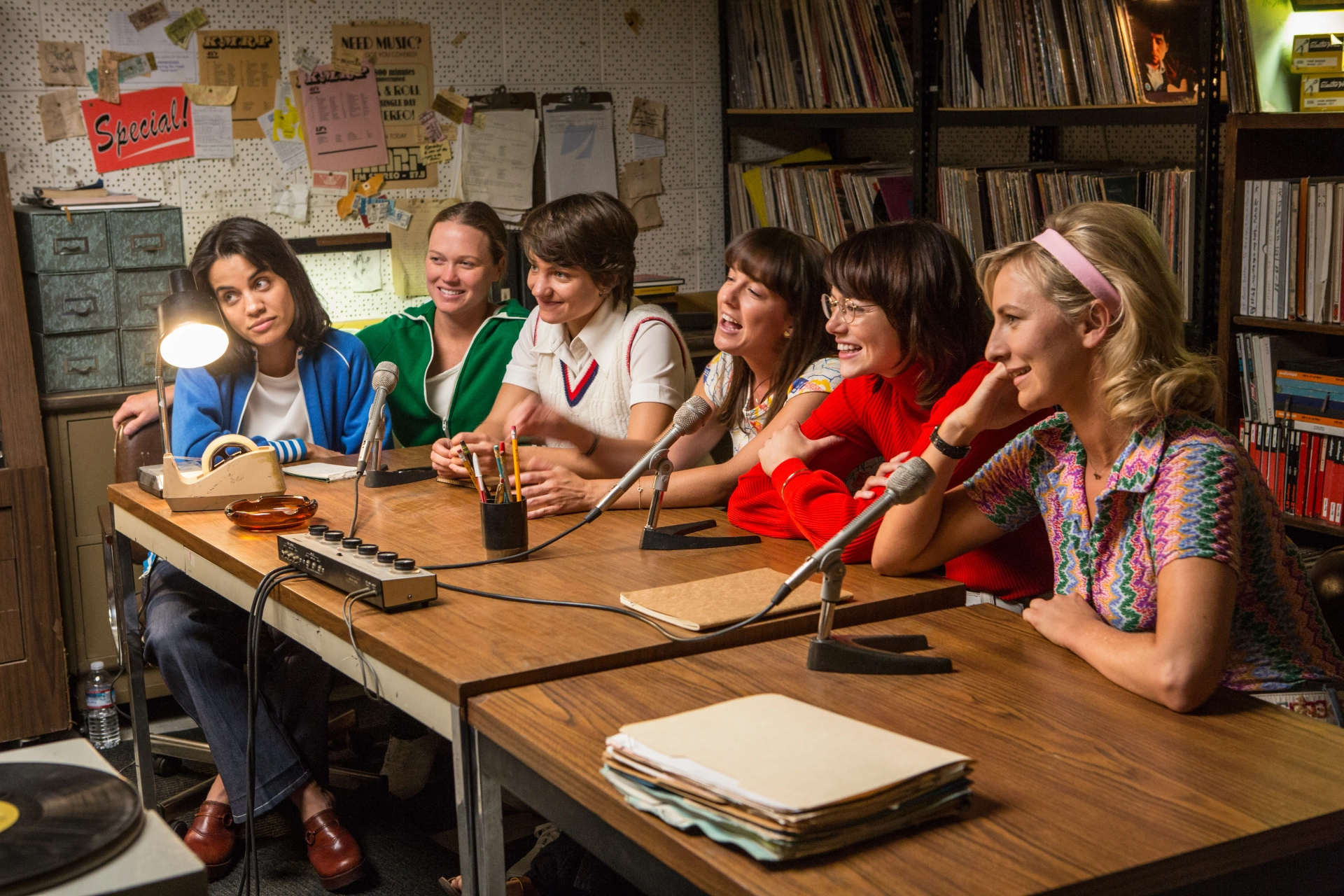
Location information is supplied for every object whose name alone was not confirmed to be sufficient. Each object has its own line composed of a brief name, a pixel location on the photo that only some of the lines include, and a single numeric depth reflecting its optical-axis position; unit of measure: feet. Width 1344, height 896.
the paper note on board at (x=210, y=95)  11.64
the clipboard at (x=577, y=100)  13.55
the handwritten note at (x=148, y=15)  11.36
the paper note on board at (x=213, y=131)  11.71
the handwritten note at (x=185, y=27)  11.55
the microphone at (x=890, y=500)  4.68
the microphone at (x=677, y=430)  6.17
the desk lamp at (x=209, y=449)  6.90
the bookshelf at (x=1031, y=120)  8.97
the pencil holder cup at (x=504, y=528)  6.35
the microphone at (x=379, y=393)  7.39
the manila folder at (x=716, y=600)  5.24
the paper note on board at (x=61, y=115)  11.04
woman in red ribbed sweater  6.20
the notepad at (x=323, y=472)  8.28
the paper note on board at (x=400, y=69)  12.55
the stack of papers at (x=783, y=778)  3.33
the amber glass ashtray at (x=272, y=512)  6.92
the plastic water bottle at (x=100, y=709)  10.48
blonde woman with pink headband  4.57
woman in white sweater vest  8.52
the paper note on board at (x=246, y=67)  11.71
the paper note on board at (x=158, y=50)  11.30
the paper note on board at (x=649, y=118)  14.07
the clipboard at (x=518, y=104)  13.16
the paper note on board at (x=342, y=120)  12.28
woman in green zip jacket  9.86
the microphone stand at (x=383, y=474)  8.13
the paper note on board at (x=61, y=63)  11.01
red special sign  11.27
